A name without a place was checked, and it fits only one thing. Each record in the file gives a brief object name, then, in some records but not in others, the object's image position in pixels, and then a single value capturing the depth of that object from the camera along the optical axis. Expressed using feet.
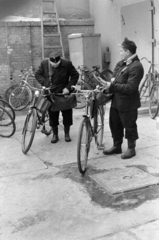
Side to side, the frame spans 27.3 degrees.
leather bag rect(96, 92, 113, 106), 14.60
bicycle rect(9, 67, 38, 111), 29.40
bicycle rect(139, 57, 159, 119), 23.71
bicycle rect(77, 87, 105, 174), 13.12
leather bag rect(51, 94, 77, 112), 17.35
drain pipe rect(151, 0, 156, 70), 26.89
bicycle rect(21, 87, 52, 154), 16.11
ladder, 33.27
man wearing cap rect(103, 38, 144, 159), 13.93
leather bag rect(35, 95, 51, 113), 16.89
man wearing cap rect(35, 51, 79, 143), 17.67
